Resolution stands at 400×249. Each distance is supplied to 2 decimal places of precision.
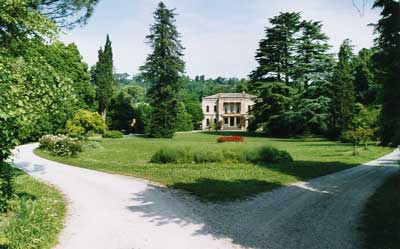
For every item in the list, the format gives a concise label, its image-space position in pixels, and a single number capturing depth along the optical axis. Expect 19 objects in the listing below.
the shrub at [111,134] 39.56
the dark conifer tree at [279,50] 45.78
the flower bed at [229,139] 33.39
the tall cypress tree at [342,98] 38.44
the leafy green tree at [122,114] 53.66
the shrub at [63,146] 21.01
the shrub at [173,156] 18.17
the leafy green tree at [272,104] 43.91
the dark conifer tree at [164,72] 40.62
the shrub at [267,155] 18.79
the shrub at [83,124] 28.25
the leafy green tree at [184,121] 59.83
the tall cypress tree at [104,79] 50.25
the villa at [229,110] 73.06
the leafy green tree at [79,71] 37.88
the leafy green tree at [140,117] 52.59
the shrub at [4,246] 6.23
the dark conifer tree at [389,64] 12.07
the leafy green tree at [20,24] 6.56
